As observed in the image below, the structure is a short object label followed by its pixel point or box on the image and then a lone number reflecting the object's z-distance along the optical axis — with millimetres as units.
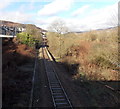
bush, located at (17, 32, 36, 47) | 29922
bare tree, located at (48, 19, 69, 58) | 30230
